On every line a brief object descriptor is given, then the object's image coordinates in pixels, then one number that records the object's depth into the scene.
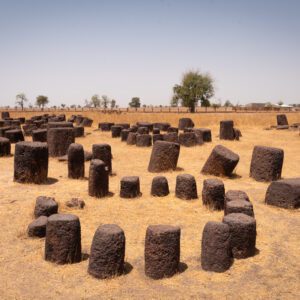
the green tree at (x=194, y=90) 68.19
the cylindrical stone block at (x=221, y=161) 14.91
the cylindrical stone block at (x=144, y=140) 23.94
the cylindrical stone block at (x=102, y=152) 15.59
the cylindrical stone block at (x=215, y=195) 11.13
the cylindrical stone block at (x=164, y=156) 16.27
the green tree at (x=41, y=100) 114.56
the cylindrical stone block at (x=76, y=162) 14.44
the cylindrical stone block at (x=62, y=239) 7.68
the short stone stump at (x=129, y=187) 12.22
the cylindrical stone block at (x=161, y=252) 7.17
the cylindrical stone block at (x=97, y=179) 12.20
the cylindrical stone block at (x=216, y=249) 7.41
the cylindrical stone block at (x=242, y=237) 7.94
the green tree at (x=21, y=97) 108.94
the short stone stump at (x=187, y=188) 12.12
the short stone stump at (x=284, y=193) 11.05
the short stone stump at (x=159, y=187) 12.52
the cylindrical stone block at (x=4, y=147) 19.75
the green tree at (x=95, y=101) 126.69
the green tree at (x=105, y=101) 125.19
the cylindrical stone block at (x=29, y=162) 13.48
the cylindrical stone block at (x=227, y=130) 26.89
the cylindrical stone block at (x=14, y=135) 24.52
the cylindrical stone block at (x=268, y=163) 14.28
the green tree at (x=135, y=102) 117.25
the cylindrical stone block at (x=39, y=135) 23.23
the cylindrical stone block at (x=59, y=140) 19.84
